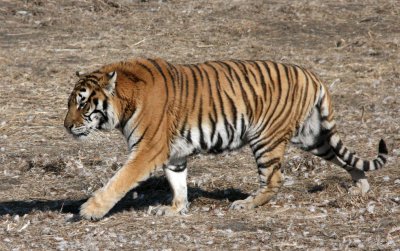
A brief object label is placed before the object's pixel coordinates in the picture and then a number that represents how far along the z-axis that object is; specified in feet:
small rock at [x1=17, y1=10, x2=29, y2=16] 102.44
